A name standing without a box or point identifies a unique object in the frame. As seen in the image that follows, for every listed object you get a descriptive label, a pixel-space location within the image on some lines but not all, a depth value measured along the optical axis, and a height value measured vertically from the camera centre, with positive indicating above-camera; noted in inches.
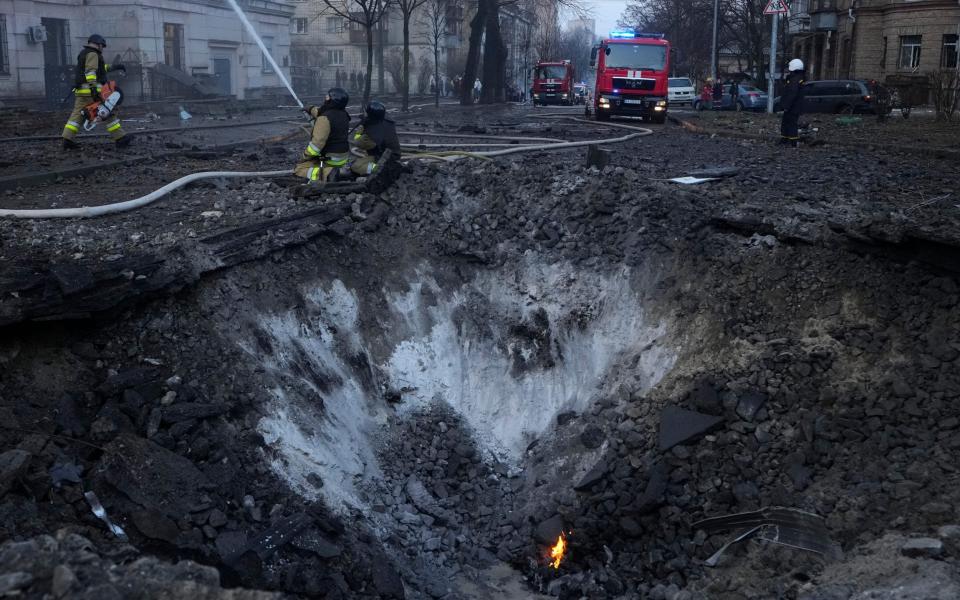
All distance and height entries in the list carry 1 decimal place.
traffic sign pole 953.8 +104.6
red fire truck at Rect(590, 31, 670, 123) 887.7 +65.3
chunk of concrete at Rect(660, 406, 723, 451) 243.8 -84.5
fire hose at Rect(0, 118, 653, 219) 291.3 -24.9
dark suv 1061.1 +57.0
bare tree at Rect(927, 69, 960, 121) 762.5 +44.1
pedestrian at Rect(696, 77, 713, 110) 1449.3 +73.6
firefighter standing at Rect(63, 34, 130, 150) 492.7 +28.9
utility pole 1719.0 +170.1
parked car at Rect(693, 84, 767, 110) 1341.2 +66.1
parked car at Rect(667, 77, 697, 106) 1521.9 +87.5
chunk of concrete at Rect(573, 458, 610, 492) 249.9 -101.3
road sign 882.8 +141.0
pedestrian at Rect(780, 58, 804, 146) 586.6 +26.2
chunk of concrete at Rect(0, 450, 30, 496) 163.5 -67.3
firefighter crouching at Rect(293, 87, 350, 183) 369.7 -2.9
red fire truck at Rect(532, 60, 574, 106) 1492.4 +96.2
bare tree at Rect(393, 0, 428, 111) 1079.6 +130.3
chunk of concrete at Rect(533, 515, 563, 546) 245.8 -116.2
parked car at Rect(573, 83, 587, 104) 1881.2 +105.6
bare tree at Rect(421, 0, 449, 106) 1489.4 +223.8
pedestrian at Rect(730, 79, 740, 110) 1395.2 +75.9
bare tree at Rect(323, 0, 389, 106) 937.3 +129.3
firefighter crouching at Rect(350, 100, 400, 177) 385.7 -0.8
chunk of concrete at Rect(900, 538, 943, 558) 166.7 -81.8
